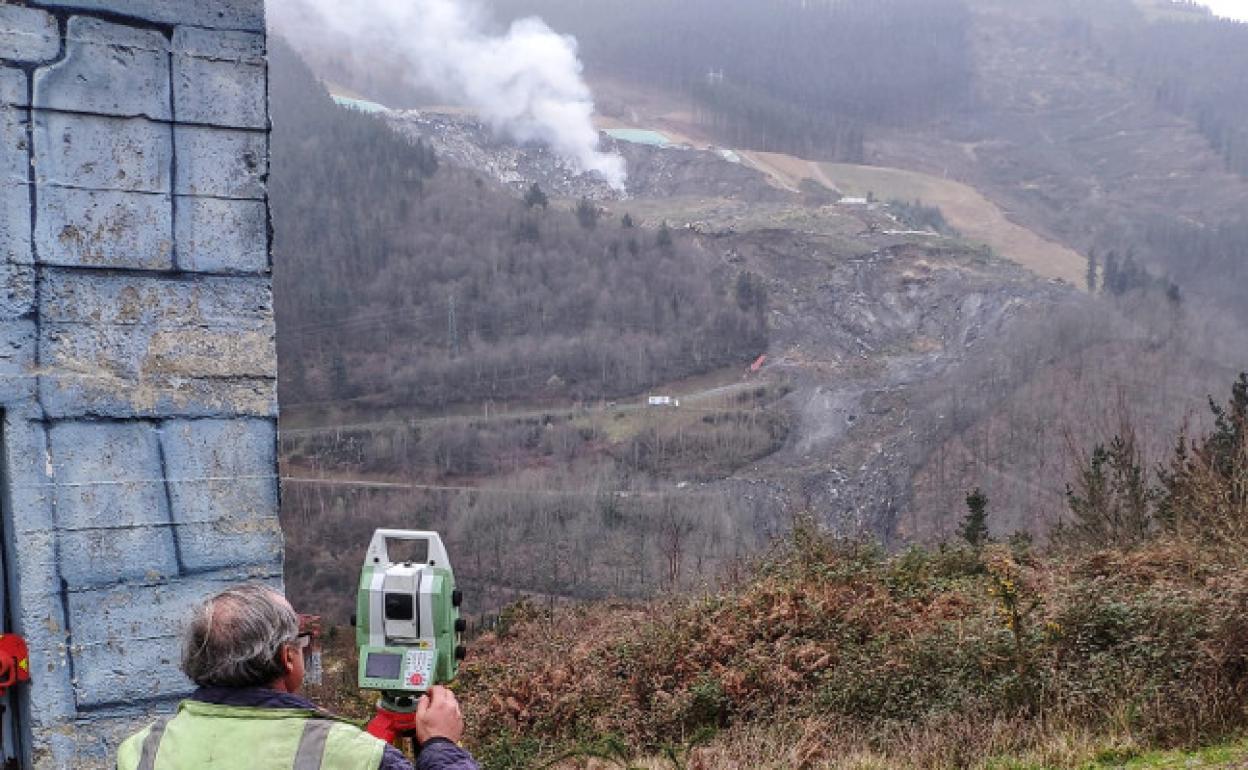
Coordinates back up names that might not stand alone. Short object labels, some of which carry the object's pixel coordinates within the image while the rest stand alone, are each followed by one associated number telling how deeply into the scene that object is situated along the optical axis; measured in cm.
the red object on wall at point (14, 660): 346
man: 179
